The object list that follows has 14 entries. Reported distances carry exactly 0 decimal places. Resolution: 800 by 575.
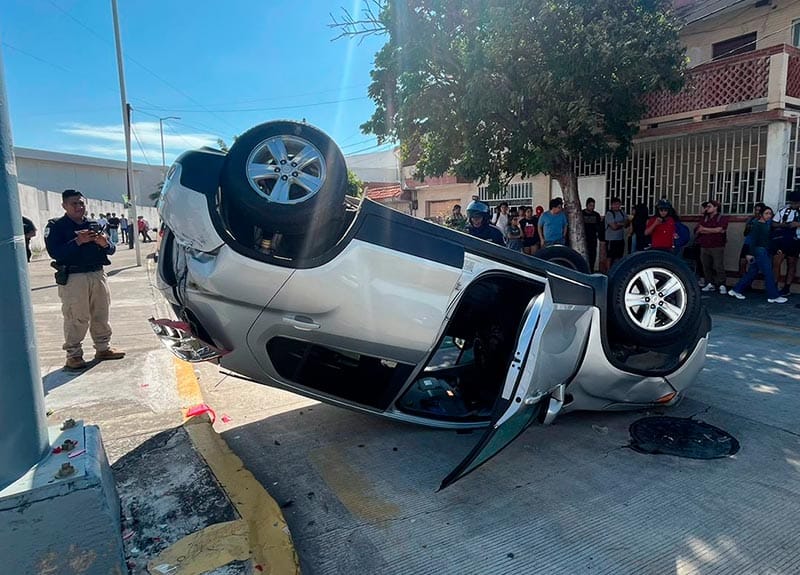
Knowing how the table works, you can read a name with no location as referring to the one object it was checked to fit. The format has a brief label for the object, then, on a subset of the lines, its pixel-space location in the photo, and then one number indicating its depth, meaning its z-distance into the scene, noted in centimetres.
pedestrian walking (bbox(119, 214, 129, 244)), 3102
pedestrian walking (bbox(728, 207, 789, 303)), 846
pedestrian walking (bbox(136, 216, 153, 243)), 2999
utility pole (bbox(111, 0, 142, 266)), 1573
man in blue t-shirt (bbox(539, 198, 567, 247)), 1077
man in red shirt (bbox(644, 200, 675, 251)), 950
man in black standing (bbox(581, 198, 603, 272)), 1134
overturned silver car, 262
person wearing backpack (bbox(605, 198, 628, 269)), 1109
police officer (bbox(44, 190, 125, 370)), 491
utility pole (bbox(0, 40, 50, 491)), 186
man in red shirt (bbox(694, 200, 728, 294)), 970
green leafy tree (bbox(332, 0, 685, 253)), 876
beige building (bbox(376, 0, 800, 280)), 951
